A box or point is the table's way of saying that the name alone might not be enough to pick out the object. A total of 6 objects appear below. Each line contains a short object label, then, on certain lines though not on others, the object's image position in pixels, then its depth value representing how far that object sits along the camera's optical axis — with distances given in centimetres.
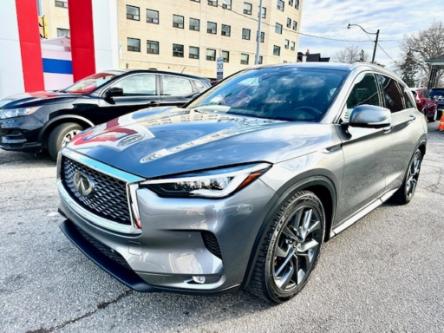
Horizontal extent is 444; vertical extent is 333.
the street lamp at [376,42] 3058
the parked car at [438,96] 1764
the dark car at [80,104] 507
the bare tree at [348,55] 5984
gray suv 179
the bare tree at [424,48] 4662
